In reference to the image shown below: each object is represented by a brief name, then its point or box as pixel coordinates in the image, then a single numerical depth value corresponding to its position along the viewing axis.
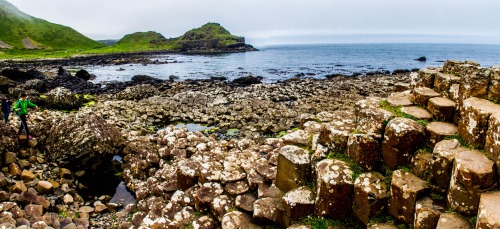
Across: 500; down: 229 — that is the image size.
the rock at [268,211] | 8.99
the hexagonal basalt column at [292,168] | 9.23
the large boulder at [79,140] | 15.70
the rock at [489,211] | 4.86
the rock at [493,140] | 5.61
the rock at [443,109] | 7.67
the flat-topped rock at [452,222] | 5.74
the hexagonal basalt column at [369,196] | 7.28
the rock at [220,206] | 10.07
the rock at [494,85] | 6.73
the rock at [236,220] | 9.28
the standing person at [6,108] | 18.88
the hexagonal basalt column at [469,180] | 5.51
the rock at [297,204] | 8.49
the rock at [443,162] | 6.34
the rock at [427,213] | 6.22
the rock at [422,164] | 6.84
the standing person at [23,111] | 17.23
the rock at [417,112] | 7.98
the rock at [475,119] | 6.24
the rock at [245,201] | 9.85
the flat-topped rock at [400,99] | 8.98
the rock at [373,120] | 7.90
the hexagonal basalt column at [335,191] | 7.86
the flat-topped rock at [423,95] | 8.71
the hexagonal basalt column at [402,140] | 7.27
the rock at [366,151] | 7.82
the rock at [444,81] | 8.51
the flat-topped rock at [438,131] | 7.06
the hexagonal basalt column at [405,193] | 6.69
